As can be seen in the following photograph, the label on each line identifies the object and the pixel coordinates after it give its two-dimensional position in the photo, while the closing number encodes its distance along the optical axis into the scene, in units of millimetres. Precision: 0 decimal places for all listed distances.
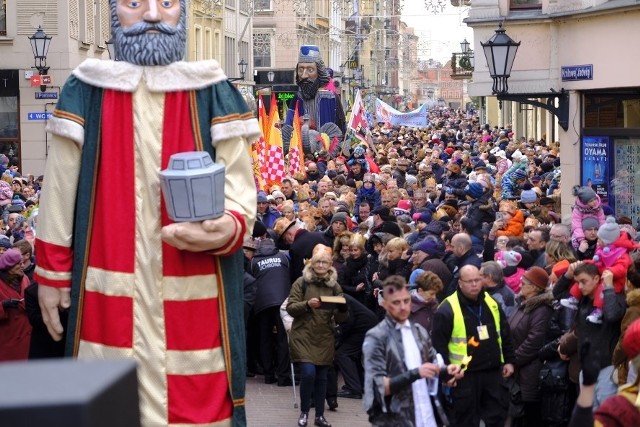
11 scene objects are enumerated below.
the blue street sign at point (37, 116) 25172
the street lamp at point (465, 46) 47766
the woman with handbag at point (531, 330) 8422
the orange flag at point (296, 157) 22250
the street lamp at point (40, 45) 25125
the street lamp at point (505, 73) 13672
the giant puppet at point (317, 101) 32125
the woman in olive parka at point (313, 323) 9688
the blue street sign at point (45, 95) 26945
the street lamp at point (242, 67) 41328
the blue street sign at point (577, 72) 13773
